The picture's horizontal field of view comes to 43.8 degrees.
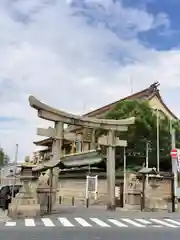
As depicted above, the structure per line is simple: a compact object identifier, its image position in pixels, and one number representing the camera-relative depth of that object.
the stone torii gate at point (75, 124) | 14.64
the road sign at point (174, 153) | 15.96
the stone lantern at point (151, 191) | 15.28
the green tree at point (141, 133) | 19.69
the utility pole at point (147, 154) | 19.41
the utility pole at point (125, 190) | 16.19
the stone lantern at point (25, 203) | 11.41
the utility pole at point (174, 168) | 15.97
